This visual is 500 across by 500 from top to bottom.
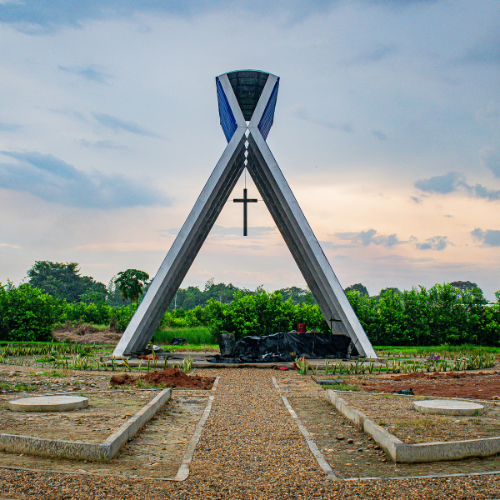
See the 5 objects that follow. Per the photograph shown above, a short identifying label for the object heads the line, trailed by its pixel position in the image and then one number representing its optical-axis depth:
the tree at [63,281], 70.31
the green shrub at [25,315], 29.17
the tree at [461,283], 62.18
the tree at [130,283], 34.38
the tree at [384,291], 29.58
